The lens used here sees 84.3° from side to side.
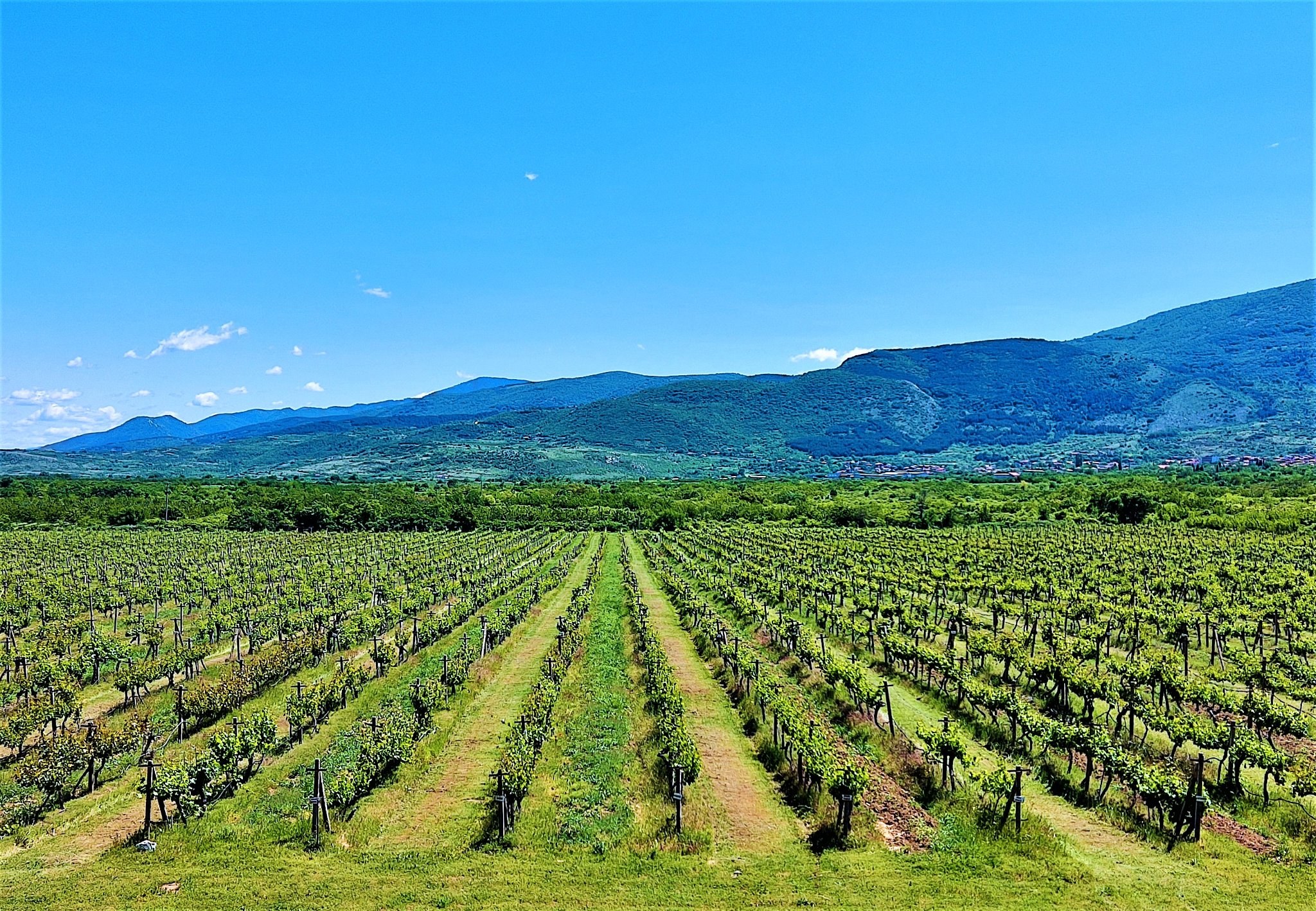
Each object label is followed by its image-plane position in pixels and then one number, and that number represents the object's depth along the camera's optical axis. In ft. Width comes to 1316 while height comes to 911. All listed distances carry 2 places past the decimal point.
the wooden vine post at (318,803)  42.27
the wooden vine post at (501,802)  42.78
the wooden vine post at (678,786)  43.52
